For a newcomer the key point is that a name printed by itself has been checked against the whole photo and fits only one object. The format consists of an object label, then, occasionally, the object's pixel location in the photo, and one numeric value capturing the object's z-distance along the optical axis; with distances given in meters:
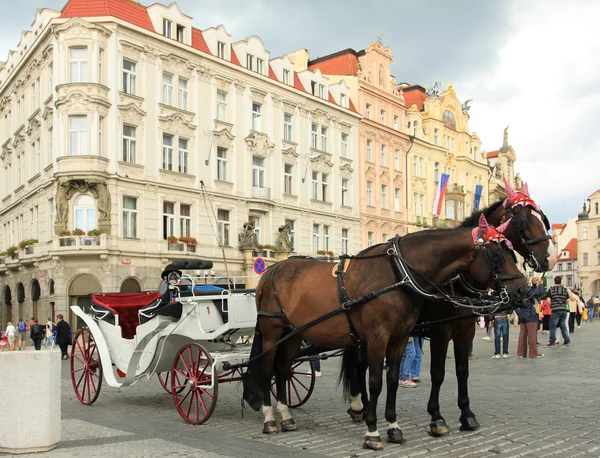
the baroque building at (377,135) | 43.88
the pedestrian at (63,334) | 21.98
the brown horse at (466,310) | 6.82
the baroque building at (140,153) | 28.50
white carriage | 8.36
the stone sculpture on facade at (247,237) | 34.12
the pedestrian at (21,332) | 29.20
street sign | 17.22
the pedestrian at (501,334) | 16.32
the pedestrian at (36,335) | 25.12
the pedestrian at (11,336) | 25.80
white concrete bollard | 6.38
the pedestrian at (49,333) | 26.41
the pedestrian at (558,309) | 18.23
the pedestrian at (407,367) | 11.33
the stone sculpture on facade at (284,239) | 35.81
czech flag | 35.78
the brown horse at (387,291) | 6.66
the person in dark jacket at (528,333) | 15.60
